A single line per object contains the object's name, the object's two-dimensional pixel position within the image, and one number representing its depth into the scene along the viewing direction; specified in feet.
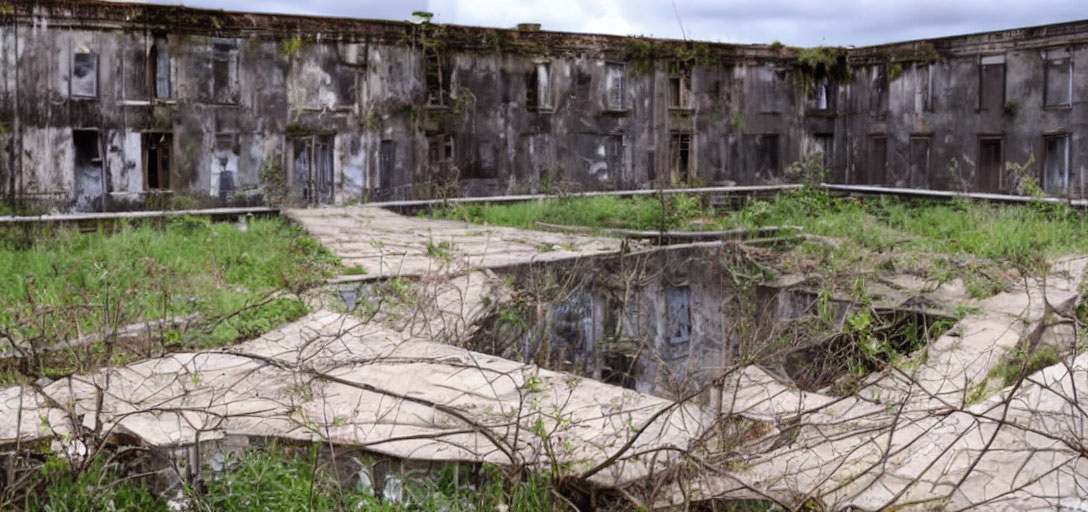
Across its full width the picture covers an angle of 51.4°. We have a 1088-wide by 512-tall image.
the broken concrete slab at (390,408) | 18.71
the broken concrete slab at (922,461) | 16.62
